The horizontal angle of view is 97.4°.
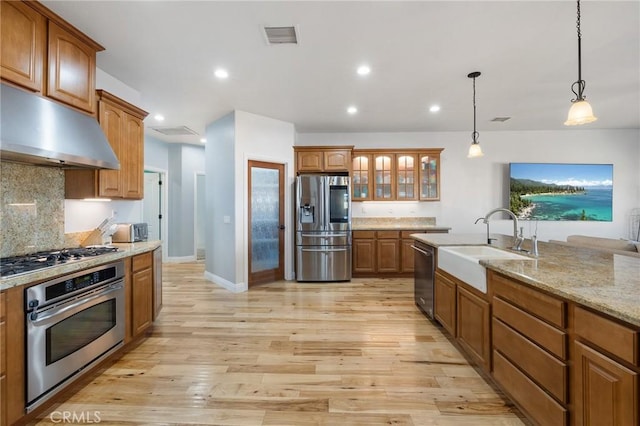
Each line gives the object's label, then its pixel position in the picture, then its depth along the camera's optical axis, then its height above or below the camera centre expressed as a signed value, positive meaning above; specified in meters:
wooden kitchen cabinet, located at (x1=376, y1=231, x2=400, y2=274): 5.07 -0.73
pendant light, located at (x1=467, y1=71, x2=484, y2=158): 3.25 +0.75
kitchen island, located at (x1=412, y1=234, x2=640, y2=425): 1.10 -0.62
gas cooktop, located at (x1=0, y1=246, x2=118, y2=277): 1.69 -0.33
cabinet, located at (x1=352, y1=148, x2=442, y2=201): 5.35 +0.70
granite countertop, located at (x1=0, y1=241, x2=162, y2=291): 1.54 -0.36
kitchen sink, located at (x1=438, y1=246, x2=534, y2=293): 2.10 -0.42
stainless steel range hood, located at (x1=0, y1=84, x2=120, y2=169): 1.74 +0.55
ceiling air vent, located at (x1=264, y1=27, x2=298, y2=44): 2.38 +1.55
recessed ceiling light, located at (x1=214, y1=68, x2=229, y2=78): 3.06 +1.55
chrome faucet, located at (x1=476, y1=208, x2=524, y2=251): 2.48 -0.25
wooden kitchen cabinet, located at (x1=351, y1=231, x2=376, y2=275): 5.08 -0.73
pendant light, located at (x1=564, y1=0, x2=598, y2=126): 1.98 +0.71
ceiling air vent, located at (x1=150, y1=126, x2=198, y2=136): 5.29 +1.60
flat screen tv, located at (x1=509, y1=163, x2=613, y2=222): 5.40 +0.41
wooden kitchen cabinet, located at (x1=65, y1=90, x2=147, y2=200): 2.56 +0.54
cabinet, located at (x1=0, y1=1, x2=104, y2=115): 1.87 +1.19
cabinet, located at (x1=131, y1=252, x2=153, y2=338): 2.52 -0.75
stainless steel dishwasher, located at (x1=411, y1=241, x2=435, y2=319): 3.07 -0.74
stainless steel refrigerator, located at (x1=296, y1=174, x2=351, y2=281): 4.77 -0.25
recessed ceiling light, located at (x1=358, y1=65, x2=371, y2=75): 2.97 +1.54
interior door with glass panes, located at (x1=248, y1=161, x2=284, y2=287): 4.59 -0.16
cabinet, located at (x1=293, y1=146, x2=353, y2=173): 5.06 +0.97
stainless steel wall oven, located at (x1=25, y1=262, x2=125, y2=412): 1.66 -0.77
